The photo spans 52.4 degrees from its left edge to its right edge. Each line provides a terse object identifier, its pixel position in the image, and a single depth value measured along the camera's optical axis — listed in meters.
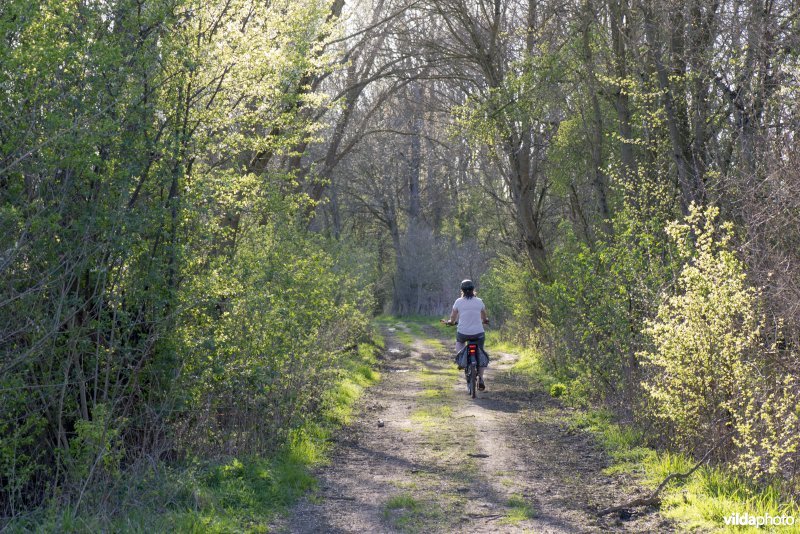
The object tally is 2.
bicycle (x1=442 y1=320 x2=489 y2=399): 14.78
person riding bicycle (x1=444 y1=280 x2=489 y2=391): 14.92
